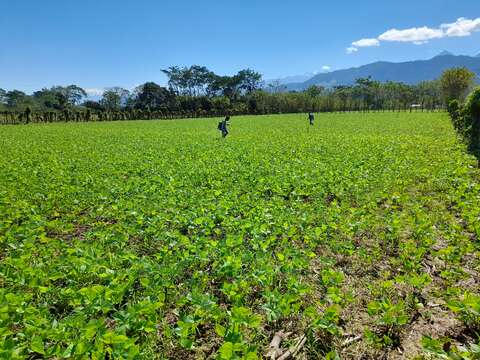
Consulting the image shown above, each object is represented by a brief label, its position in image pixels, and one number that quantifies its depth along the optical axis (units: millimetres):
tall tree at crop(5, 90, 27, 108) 109275
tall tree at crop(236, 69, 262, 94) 116312
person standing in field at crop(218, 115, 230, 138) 21125
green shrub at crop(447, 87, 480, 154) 13883
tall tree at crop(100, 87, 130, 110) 92875
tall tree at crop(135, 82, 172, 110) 95188
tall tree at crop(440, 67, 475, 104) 58031
